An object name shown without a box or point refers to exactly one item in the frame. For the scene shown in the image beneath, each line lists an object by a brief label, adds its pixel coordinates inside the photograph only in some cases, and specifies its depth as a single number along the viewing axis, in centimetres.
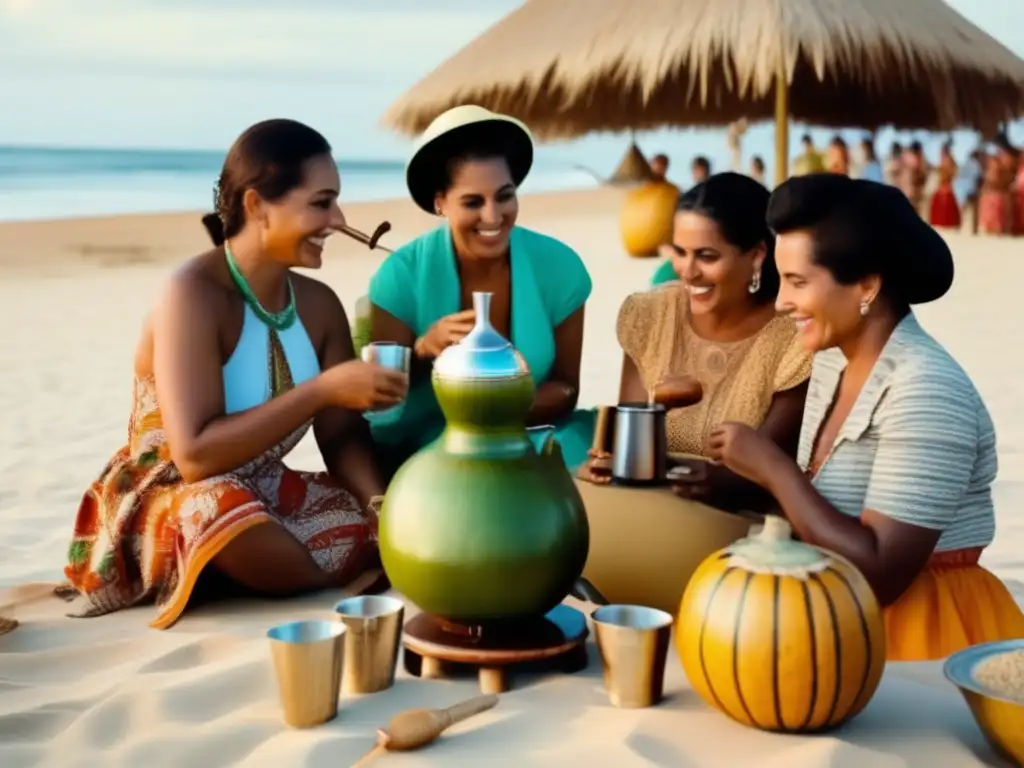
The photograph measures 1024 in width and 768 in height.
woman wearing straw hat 354
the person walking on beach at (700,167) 1688
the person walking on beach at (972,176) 1952
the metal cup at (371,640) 241
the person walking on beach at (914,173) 1997
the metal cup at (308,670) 225
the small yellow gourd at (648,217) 1555
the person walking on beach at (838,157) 1622
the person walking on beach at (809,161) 1680
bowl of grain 208
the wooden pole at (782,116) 648
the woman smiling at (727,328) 325
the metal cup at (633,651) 229
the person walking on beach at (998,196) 1789
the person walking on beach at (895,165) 2041
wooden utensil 218
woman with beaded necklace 306
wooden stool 239
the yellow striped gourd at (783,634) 209
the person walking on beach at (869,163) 1800
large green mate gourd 226
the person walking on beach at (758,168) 2281
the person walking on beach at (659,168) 1520
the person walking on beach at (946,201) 1892
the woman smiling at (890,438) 245
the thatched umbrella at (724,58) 550
